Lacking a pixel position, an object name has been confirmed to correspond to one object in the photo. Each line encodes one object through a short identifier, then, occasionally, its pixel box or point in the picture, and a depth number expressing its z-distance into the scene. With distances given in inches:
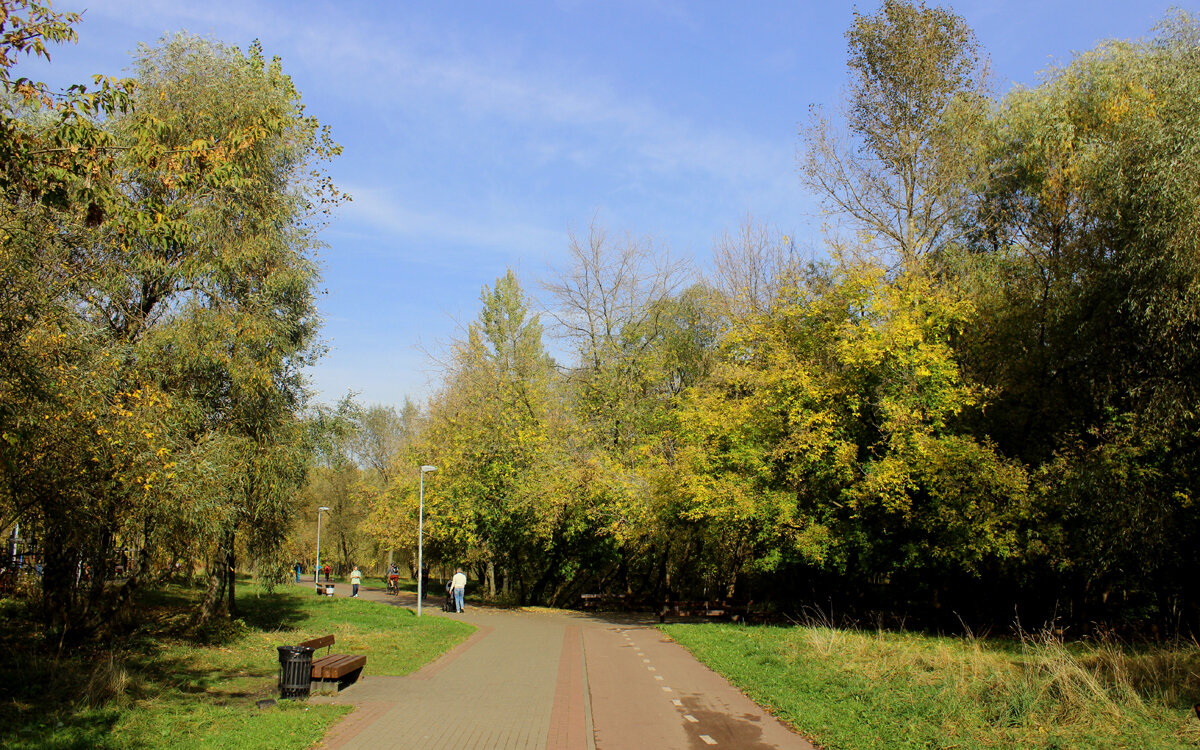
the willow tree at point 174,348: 342.3
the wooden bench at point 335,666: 424.2
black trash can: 411.5
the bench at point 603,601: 1296.8
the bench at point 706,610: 916.0
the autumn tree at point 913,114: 1013.2
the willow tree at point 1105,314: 507.2
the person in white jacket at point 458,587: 1114.1
